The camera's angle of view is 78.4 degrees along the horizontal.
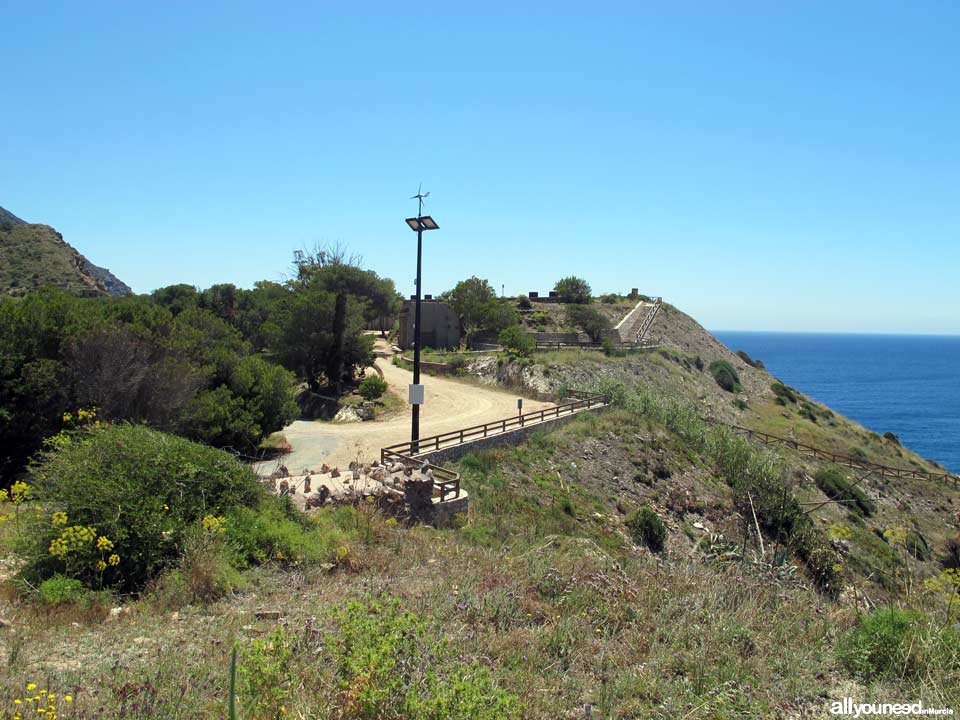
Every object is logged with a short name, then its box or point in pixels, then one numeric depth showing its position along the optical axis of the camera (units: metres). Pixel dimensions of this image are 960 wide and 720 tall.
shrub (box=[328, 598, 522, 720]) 4.57
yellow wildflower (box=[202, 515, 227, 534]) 8.14
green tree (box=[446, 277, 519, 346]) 49.31
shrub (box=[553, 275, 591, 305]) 71.38
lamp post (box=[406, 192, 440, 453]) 17.44
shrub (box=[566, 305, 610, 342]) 57.80
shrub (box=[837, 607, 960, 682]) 6.52
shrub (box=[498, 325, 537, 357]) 40.72
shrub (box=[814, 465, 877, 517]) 28.03
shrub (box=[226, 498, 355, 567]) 8.80
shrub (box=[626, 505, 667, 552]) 18.78
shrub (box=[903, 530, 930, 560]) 23.20
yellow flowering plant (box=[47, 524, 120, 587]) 7.29
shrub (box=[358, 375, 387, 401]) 30.36
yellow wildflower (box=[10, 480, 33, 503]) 8.48
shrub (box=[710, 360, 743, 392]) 59.78
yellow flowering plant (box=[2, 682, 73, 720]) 4.26
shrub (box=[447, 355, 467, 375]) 38.62
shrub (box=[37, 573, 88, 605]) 6.92
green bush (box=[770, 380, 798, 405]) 60.25
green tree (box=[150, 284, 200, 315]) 60.97
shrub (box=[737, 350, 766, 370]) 79.56
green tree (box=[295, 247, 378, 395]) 34.69
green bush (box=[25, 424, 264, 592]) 7.56
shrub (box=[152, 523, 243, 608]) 7.30
